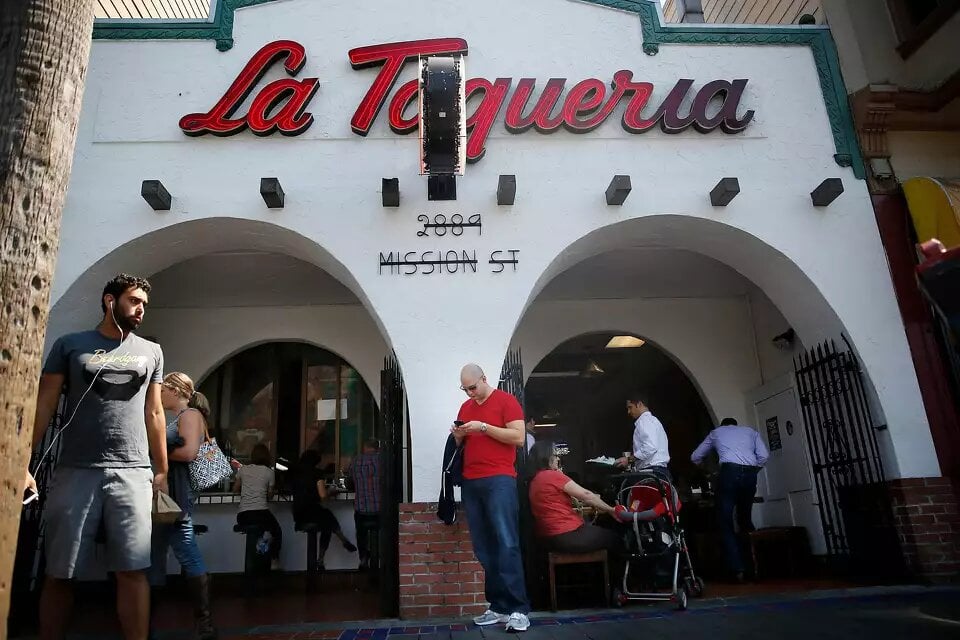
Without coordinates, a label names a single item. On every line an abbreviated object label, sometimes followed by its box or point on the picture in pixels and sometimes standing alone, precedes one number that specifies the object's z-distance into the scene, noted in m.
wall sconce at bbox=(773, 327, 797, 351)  7.82
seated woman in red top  5.20
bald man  4.31
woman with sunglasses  4.08
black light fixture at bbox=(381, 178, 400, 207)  6.02
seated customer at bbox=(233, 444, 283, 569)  7.31
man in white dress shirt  6.58
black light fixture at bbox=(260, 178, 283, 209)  5.85
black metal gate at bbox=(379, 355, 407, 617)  5.25
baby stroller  5.12
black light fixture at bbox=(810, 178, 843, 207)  6.14
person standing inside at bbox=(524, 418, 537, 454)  7.20
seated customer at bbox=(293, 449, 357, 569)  7.54
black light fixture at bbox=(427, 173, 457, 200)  6.21
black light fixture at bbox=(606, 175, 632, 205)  6.01
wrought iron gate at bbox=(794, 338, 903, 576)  6.02
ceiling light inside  10.57
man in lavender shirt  6.76
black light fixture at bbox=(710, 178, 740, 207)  6.09
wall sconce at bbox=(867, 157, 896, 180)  6.63
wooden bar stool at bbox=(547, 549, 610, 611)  5.17
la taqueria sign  6.39
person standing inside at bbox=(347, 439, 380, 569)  7.41
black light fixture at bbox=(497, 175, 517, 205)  5.98
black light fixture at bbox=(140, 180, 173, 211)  5.84
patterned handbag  4.28
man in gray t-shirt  3.10
